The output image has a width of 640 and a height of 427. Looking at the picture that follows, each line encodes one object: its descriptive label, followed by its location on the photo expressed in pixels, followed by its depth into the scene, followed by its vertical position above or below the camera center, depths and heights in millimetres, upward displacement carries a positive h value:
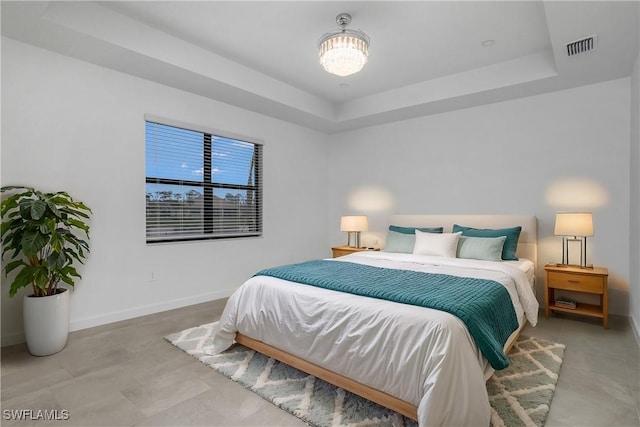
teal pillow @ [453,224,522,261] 3564 -262
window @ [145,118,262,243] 3701 +327
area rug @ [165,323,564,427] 1824 -1125
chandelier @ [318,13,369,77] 2666 +1305
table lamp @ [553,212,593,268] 3279 -133
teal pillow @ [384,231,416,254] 4102 -394
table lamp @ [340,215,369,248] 4938 -191
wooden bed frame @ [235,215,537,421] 1807 -988
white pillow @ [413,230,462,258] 3670 -373
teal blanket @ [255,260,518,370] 1791 -514
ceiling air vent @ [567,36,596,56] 2721 +1404
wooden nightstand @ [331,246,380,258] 4901 -586
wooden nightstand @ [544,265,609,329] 3154 -716
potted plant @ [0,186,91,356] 2482 -390
